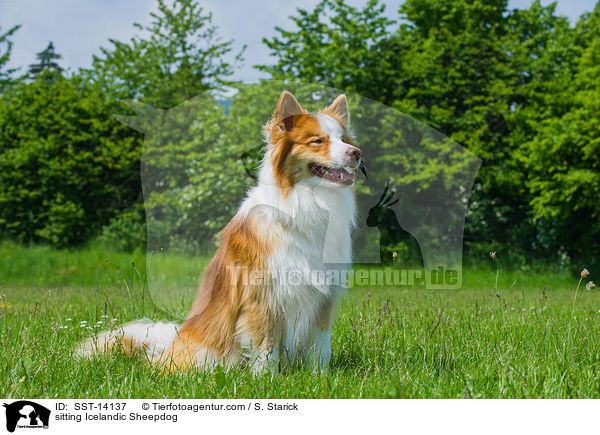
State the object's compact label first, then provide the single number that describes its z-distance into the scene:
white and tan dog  3.03
